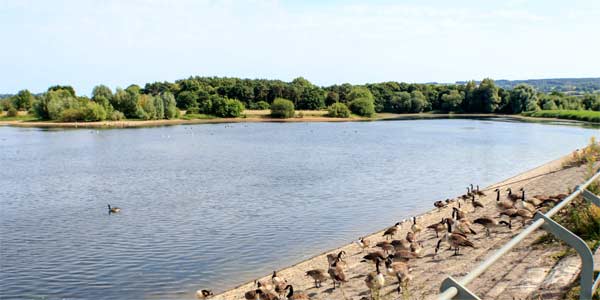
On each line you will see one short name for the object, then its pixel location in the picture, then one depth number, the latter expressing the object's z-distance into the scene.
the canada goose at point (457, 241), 16.16
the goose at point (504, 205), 21.39
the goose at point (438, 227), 19.67
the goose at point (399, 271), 13.54
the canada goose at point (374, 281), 13.40
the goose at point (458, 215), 19.92
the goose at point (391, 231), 19.91
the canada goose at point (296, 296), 13.23
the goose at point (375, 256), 16.19
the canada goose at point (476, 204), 23.98
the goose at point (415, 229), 19.89
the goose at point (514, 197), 22.55
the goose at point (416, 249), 16.67
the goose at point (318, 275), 15.12
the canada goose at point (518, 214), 18.85
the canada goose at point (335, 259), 16.33
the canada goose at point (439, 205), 26.79
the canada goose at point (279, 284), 14.45
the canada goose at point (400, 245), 17.02
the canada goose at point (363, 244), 18.75
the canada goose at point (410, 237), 17.81
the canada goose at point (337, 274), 14.38
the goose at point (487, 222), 18.35
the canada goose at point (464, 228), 18.25
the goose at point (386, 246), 17.03
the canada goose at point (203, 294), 15.57
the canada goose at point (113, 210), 27.96
